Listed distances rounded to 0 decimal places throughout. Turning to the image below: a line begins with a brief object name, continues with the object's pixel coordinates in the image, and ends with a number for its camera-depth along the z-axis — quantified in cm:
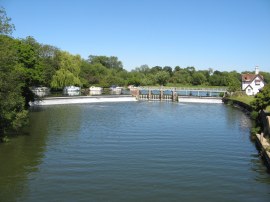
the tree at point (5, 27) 2046
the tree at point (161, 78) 10235
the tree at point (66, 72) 5907
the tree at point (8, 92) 1942
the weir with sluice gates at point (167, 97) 5542
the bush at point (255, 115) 2521
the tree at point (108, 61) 12528
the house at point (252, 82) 5978
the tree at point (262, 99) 2419
